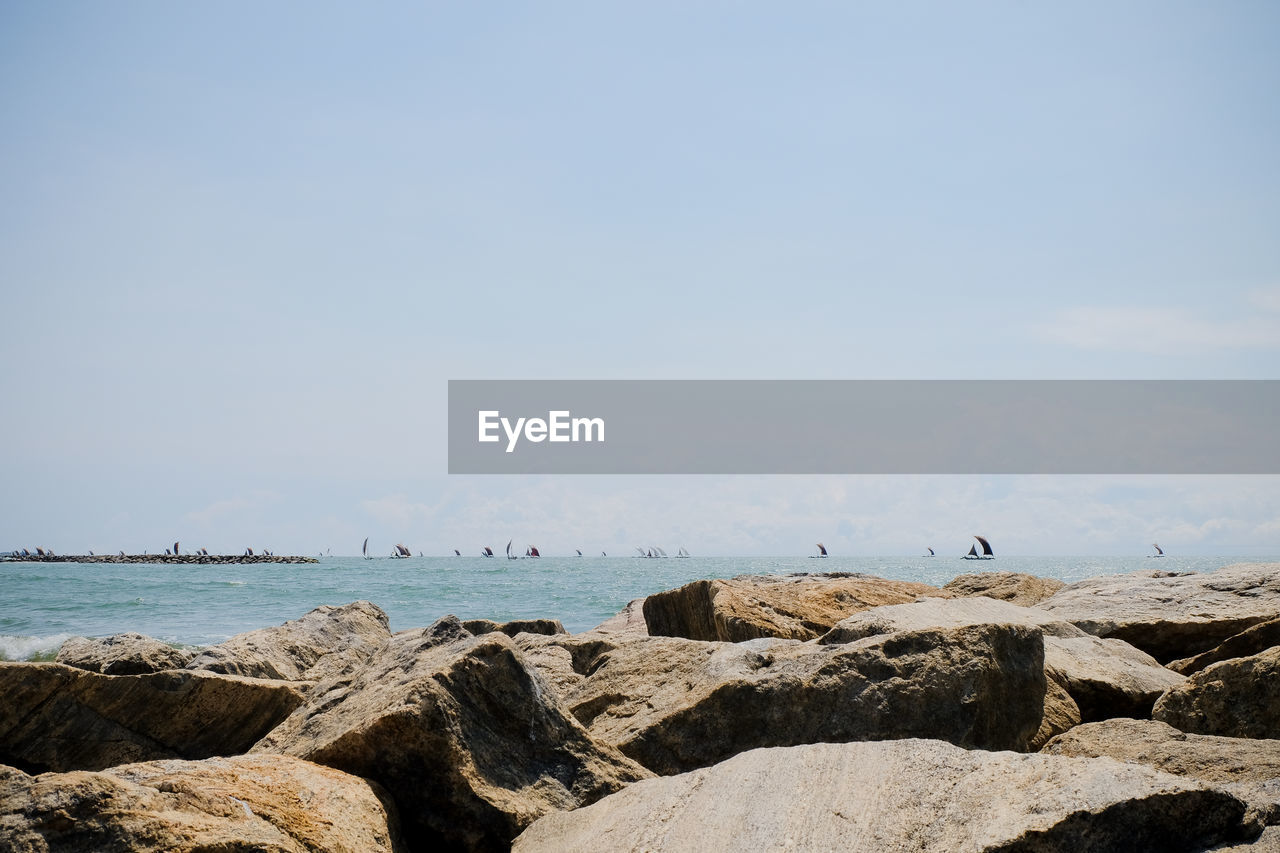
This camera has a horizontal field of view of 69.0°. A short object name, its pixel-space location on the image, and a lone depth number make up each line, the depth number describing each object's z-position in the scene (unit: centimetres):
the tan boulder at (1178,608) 722
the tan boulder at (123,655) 657
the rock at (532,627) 909
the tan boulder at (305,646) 708
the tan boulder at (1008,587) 992
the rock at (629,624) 838
